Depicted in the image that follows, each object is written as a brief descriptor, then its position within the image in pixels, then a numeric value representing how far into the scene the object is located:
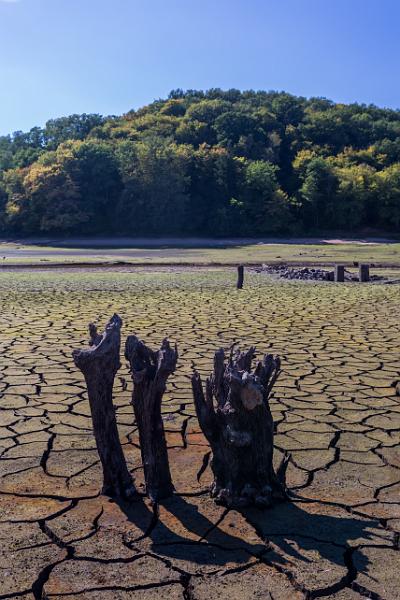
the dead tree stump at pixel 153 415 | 3.50
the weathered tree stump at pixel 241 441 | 3.39
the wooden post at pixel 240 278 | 15.13
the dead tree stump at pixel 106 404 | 3.49
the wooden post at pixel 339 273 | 17.17
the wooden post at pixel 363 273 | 17.14
